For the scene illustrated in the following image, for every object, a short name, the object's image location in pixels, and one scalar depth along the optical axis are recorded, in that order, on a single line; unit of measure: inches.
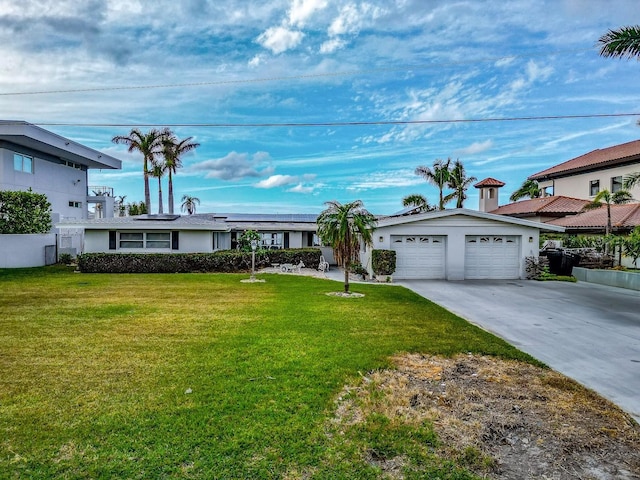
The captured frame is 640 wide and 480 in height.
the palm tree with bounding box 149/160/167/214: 1277.1
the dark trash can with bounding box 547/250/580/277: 720.3
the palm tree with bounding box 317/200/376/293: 509.7
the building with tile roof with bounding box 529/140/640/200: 989.2
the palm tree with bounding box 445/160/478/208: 1263.5
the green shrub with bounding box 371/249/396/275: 655.8
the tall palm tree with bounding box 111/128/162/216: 1225.4
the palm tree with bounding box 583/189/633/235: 726.5
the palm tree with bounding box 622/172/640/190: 628.0
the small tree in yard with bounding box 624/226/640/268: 611.1
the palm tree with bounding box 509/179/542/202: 1488.7
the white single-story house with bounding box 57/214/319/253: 823.7
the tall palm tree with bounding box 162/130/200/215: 1266.5
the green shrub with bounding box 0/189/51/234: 793.6
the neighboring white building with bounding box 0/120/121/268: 832.3
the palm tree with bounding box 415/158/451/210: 1245.7
